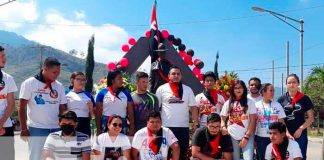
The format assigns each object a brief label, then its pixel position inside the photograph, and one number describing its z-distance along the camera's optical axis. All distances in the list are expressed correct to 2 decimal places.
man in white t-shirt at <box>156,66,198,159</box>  6.74
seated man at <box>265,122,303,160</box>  6.31
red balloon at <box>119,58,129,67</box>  9.95
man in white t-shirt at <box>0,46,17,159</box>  5.68
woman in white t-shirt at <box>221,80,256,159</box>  6.66
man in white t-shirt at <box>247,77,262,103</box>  7.04
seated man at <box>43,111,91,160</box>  5.86
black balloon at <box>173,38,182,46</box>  12.25
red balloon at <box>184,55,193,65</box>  11.87
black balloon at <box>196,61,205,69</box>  12.20
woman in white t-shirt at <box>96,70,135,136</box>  6.61
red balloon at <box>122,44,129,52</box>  11.07
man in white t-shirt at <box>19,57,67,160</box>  5.94
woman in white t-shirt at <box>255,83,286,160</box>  6.77
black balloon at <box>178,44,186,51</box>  12.46
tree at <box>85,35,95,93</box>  25.05
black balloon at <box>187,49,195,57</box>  12.58
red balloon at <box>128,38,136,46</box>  11.30
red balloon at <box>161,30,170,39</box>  11.49
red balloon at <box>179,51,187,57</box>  12.02
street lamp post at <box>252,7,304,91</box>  17.36
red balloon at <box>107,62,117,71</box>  10.02
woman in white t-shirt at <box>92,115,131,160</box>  6.19
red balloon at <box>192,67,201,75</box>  11.99
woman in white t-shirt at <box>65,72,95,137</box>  6.66
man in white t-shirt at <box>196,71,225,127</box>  7.10
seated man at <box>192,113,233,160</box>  6.46
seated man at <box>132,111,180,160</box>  6.28
